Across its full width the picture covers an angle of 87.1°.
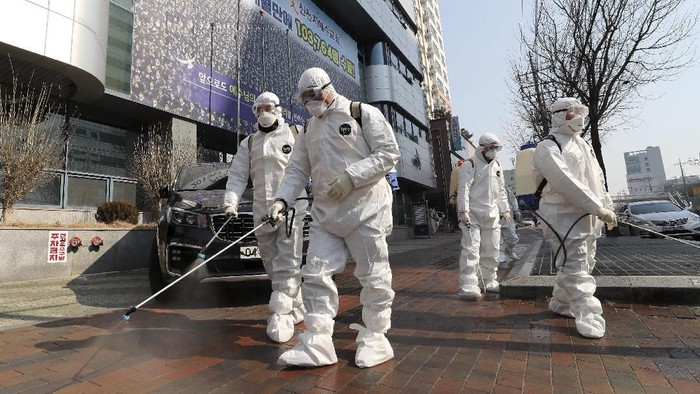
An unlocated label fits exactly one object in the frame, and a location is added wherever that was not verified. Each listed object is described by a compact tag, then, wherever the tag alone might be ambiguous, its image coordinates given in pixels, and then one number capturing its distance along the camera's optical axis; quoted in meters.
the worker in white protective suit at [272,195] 3.07
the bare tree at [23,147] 7.46
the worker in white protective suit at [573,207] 2.83
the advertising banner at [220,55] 11.74
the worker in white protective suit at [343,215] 2.29
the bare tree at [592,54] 9.76
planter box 6.20
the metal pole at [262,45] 16.50
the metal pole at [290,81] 18.23
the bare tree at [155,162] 10.91
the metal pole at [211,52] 13.77
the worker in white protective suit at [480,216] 4.45
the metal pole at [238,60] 14.19
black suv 3.84
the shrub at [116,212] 8.72
